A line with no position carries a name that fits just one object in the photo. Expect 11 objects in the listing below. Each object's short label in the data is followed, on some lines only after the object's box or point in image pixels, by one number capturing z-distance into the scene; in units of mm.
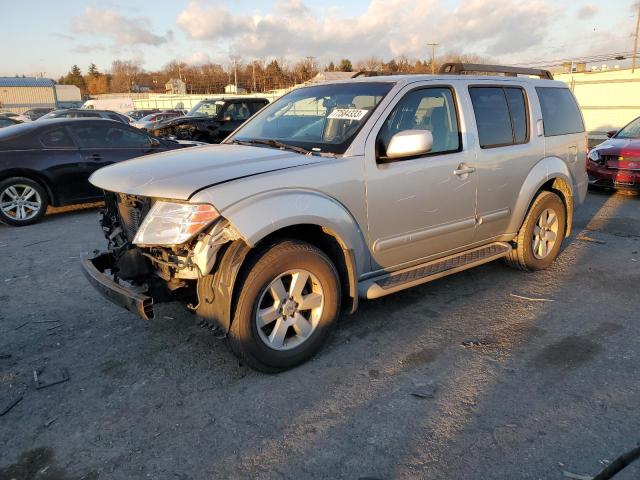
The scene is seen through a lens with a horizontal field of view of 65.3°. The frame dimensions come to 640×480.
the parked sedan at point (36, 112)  31062
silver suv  3033
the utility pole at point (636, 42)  54662
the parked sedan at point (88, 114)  19953
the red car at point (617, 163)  9062
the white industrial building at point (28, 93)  62856
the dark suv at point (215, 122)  15227
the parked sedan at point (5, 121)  19083
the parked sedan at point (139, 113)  33647
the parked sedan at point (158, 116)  26631
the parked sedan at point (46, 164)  7445
